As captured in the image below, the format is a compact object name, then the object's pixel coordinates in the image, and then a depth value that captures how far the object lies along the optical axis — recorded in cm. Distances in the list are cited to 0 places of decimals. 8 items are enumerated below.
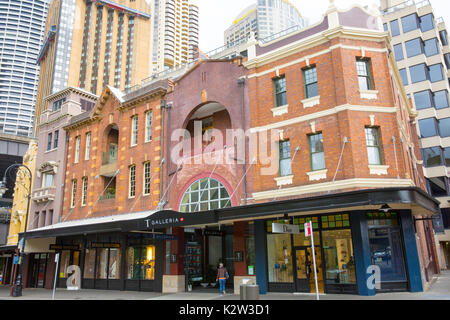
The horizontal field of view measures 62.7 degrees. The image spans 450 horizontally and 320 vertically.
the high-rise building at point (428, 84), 3878
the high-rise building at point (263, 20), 14162
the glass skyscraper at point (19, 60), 15425
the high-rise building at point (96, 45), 11540
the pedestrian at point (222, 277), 1914
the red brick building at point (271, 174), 1642
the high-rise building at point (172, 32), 13312
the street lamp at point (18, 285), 2320
